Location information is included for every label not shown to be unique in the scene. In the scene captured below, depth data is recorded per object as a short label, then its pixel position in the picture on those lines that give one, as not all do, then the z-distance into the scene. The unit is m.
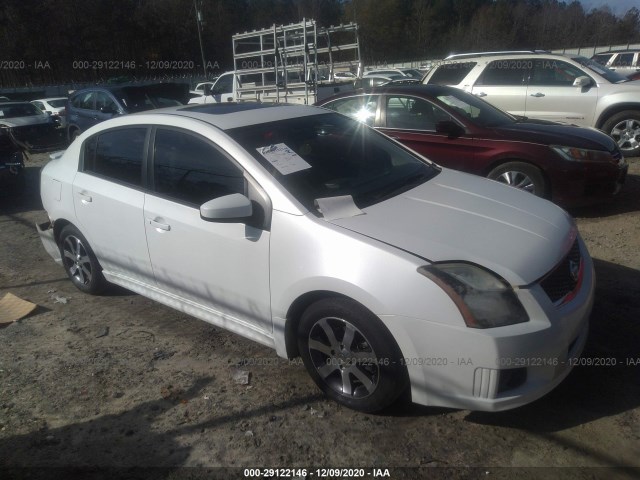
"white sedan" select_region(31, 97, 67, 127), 20.25
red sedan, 5.51
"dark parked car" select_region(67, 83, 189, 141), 10.18
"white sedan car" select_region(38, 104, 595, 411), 2.45
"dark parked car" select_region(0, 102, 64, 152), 12.86
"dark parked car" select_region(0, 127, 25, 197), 8.14
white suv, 8.00
